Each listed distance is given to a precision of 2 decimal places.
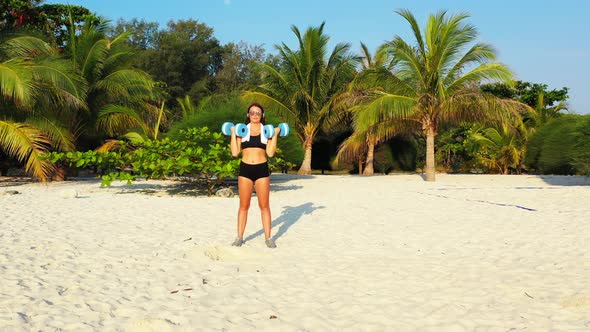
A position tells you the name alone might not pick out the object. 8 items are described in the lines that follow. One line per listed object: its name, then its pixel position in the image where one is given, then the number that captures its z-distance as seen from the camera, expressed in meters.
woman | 5.47
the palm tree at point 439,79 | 16.00
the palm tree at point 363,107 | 17.19
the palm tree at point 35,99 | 12.43
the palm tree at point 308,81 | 21.77
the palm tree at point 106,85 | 15.63
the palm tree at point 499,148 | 22.20
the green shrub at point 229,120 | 13.50
